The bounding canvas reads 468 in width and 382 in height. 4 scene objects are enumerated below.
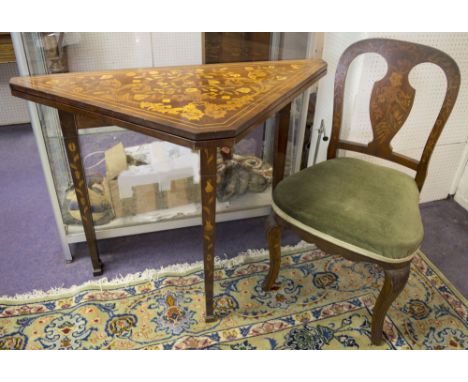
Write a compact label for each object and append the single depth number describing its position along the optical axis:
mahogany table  1.11
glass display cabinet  1.56
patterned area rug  1.49
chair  1.27
